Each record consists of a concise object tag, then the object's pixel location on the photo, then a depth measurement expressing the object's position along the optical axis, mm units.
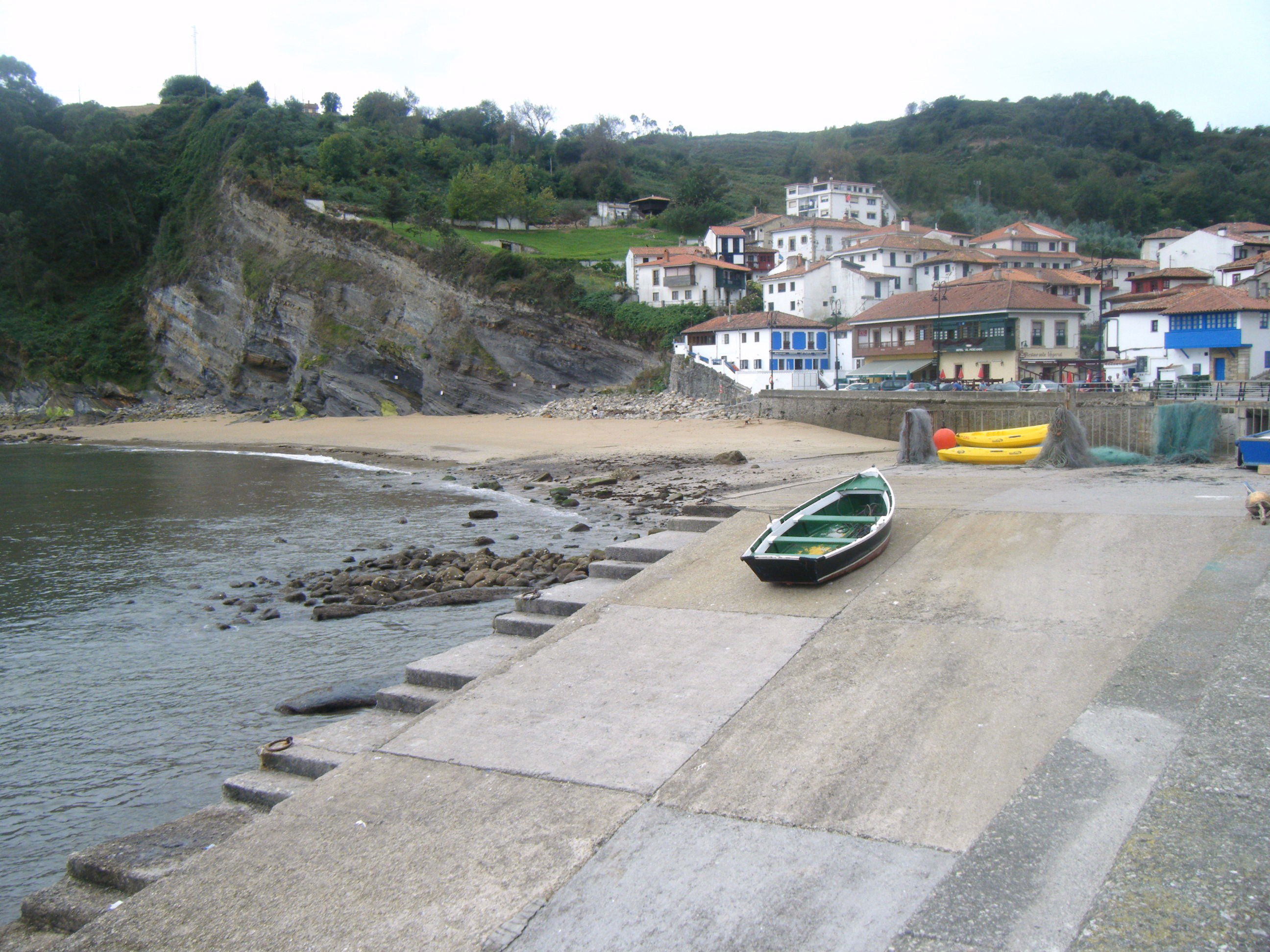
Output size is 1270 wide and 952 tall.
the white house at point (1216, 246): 69500
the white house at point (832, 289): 61812
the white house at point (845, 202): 97562
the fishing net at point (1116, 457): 20500
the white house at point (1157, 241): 79000
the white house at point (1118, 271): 72438
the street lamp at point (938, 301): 47000
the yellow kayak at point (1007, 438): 21531
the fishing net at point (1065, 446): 18984
